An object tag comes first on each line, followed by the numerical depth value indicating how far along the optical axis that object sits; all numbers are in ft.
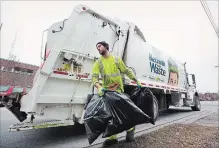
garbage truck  11.22
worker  9.82
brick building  62.49
